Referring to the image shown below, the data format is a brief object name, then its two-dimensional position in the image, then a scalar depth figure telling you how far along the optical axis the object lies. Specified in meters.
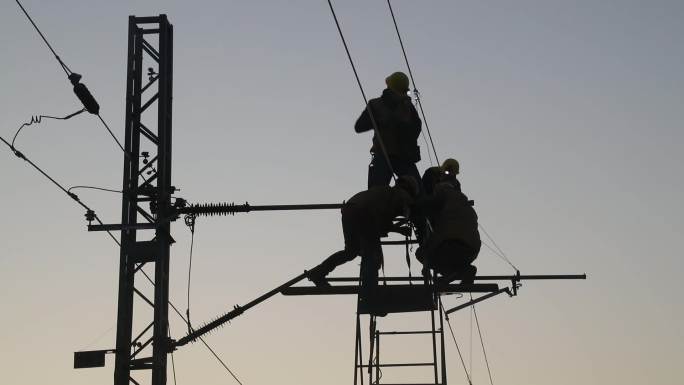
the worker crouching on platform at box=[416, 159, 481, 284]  15.73
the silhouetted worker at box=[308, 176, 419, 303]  14.86
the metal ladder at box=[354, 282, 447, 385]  15.26
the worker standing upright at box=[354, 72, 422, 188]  15.95
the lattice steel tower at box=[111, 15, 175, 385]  16.28
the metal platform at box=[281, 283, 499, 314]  15.45
